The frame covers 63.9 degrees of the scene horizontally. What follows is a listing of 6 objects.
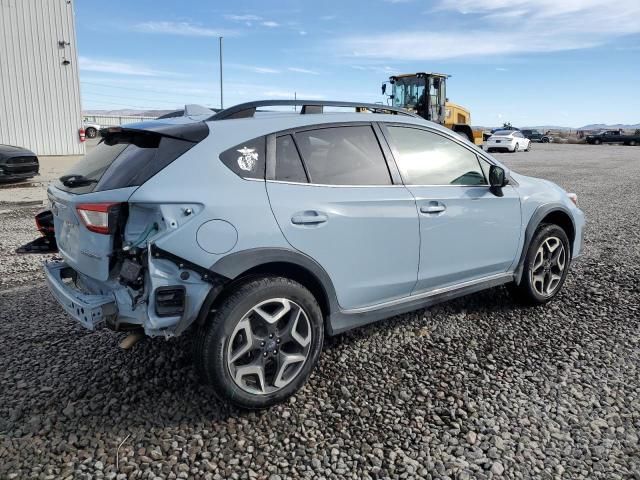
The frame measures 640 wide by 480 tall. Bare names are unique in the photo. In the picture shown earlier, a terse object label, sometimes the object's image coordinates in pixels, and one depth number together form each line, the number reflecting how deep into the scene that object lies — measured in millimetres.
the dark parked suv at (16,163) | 11992
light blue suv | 2678
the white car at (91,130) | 35719
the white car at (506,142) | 31859
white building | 18250
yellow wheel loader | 21406
